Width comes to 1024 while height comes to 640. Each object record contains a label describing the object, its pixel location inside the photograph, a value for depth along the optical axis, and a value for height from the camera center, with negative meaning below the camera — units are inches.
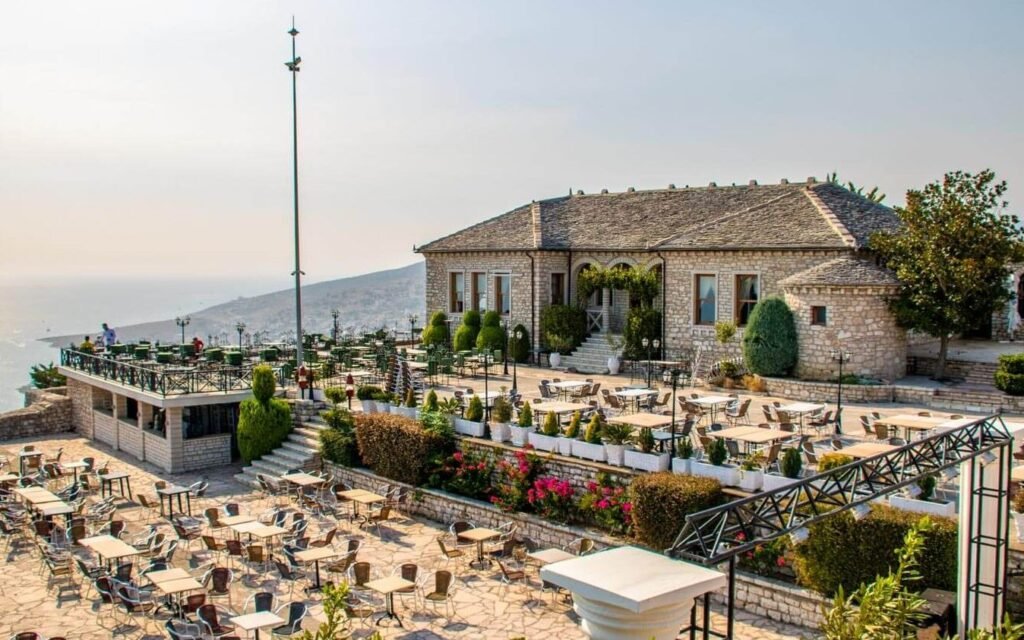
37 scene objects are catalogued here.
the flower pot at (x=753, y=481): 644.7 -127.1
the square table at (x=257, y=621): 520.7 -183.1
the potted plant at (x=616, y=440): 718.5 -109.5
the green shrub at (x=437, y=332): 1390.3 -44.7
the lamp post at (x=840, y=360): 770.8 -61.0
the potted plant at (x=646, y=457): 691.4 -118.6
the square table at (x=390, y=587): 577.0 -180.2
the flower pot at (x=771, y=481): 628.0 -125.1
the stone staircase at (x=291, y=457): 922.1 -157.2
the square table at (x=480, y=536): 671.8 -172.5
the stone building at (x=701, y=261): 993.5 +52.5
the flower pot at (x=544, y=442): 766.5 -118.6
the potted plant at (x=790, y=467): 627.5 -114.1
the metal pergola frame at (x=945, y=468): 415.1 -89.4
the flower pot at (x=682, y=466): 681.6 -123.1
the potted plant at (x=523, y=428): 794.2 -110.0
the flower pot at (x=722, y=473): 657.0 -124.8
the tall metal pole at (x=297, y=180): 1008.9 +141.0
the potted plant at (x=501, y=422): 815.7 -107.1
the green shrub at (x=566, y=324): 1267.2 -30.7
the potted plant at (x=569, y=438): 754.8 -112.3
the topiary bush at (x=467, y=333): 1336.1 -44.7
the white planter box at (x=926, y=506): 562.9 -128.4
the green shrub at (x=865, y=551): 537.6 -153.6
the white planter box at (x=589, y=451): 730.8 -120.5
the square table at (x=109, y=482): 879.7 -175.6
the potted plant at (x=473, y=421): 836.6 -109.8
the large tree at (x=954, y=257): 932.0 +44.1
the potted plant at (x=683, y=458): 682.8 -118.4
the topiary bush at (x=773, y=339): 1015.0 -43.0
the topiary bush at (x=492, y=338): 1299.2 -50.8
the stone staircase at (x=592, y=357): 1210.6 -74.0
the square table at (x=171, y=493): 800.3 -168.0
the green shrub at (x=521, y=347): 1286.0 -63.1
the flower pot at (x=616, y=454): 716.2 -119.3
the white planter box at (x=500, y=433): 815.7 -116.6
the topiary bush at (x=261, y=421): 960.9 -123.7
